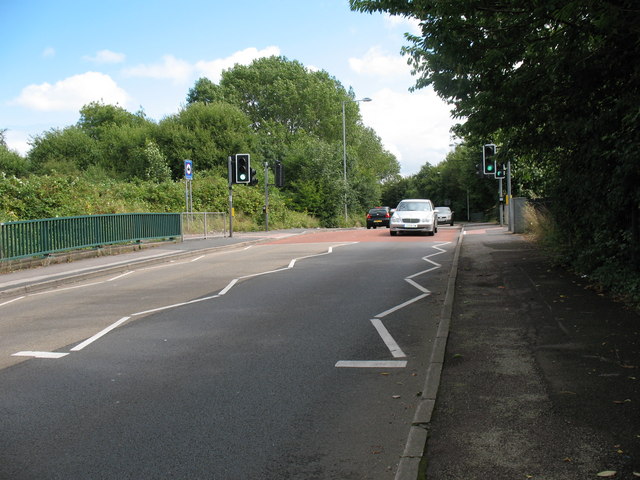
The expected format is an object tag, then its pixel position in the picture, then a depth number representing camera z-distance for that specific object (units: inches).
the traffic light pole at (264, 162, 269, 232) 1213.7
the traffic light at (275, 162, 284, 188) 1152.2
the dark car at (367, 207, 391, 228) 1523.1
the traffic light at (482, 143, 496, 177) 947.3
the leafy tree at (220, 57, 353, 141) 2336.4
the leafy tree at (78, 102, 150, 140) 2524.6
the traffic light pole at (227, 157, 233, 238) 948.0
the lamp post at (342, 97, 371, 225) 1749.5
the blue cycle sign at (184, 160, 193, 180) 877.2
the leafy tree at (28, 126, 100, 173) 1898.4
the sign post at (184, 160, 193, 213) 876.3
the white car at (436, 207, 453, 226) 1807.3
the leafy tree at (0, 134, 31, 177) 1800.9
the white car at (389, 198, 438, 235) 1011.9
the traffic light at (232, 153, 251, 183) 951.6
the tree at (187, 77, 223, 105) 2286.0
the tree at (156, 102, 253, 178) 1798.7
